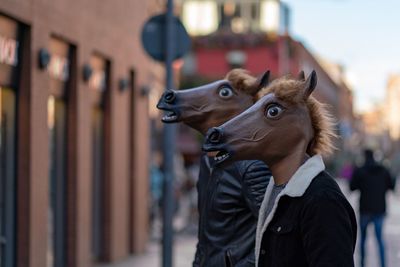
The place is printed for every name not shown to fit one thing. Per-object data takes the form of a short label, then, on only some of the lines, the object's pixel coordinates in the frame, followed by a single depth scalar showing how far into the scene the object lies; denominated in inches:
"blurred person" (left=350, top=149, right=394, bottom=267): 495.5
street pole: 363.3
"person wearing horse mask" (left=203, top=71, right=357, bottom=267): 132.3
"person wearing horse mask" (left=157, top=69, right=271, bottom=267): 195.9
